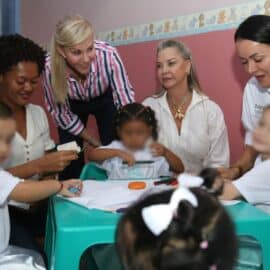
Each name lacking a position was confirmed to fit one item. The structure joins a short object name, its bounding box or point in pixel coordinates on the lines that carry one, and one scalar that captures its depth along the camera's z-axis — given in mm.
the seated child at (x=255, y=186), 1135
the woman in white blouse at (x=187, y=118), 1686
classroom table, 957
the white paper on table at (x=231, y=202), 1120
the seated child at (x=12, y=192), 1071
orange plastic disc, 1258
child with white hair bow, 648
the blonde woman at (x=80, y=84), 1555
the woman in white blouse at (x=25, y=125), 1346
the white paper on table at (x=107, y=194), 1105
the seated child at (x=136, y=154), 1596
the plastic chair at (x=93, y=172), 1555
